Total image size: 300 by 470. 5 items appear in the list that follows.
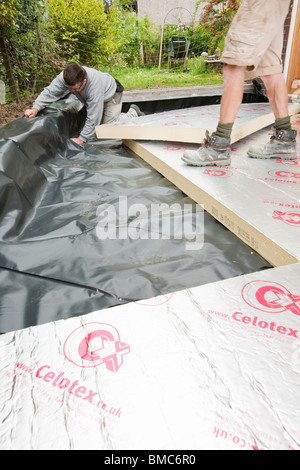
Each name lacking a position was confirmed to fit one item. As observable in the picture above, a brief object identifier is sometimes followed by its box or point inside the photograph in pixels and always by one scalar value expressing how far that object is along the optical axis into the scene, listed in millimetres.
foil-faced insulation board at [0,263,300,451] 587
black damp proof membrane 1075
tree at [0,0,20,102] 3041
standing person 1589
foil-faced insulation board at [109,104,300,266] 1230
